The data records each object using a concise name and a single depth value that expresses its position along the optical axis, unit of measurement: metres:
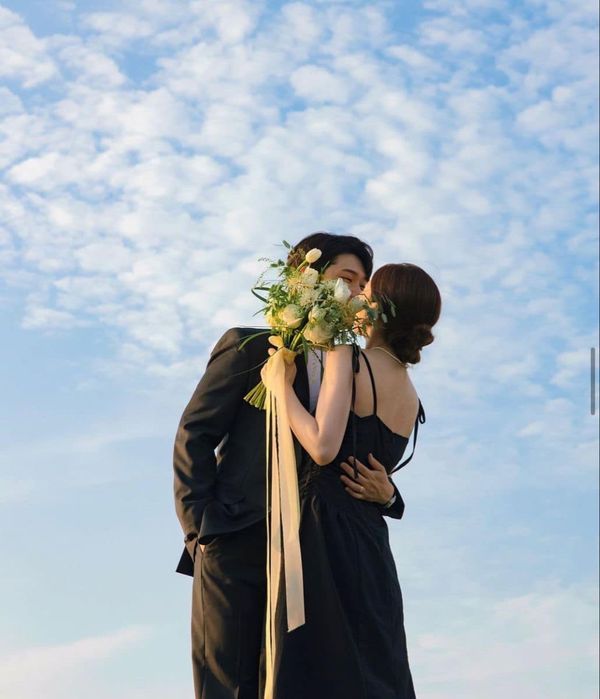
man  5.35
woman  5.02
